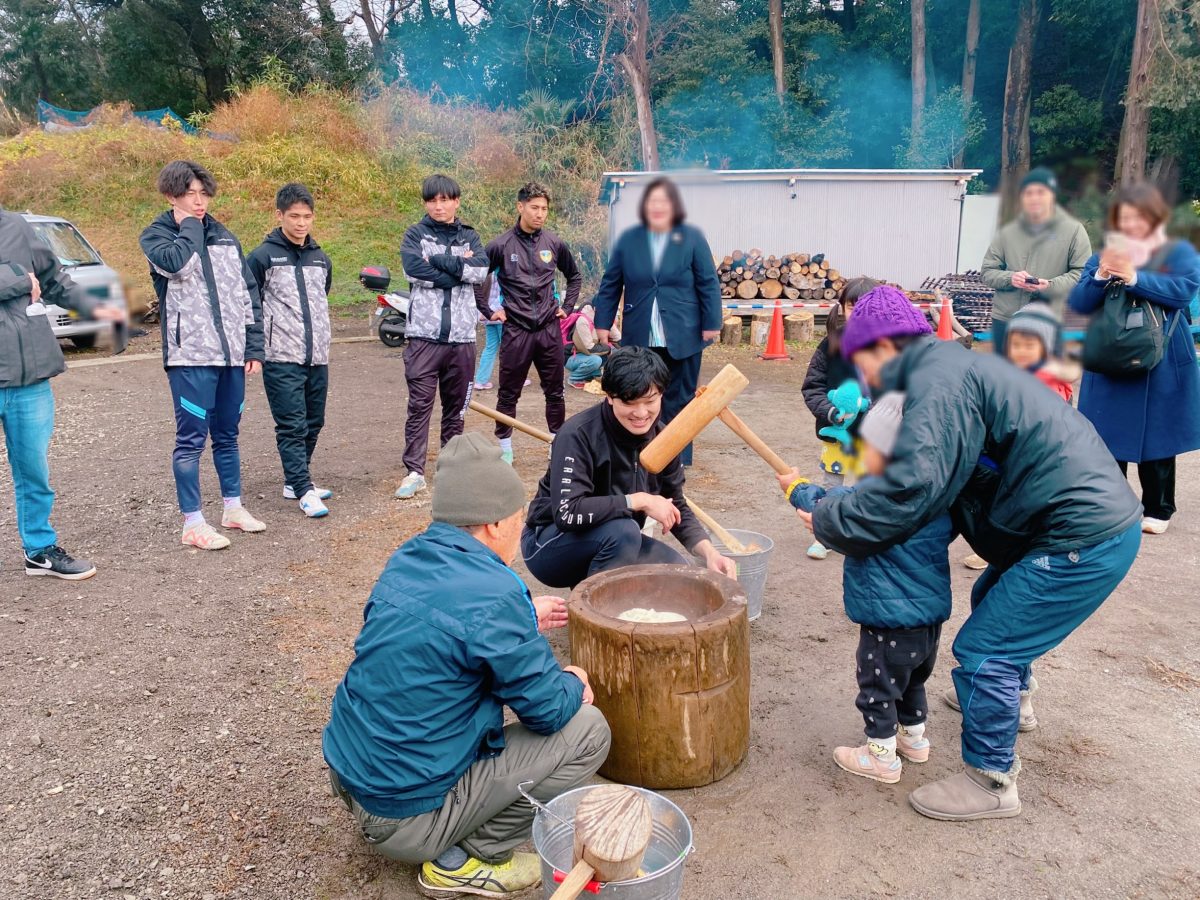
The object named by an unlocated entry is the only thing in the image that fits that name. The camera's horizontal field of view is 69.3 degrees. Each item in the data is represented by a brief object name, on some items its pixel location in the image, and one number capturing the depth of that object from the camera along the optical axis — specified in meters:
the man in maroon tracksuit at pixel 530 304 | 6.24
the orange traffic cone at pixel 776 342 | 10.91
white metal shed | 12.52
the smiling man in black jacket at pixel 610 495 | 3.25
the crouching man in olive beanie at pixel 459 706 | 2.17
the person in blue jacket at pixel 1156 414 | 4.62
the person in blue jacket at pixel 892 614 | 2.62
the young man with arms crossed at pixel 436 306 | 5.77
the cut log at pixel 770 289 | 12.59
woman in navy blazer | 5.21
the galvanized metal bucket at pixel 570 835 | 2.27
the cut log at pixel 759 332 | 11.91
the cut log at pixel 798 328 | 11.86
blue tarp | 21.22
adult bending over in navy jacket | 2.15
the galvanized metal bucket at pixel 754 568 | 3.87
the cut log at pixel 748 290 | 12.56
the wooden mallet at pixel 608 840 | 2.02
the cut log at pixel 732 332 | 11.85
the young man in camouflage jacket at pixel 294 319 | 5.23
